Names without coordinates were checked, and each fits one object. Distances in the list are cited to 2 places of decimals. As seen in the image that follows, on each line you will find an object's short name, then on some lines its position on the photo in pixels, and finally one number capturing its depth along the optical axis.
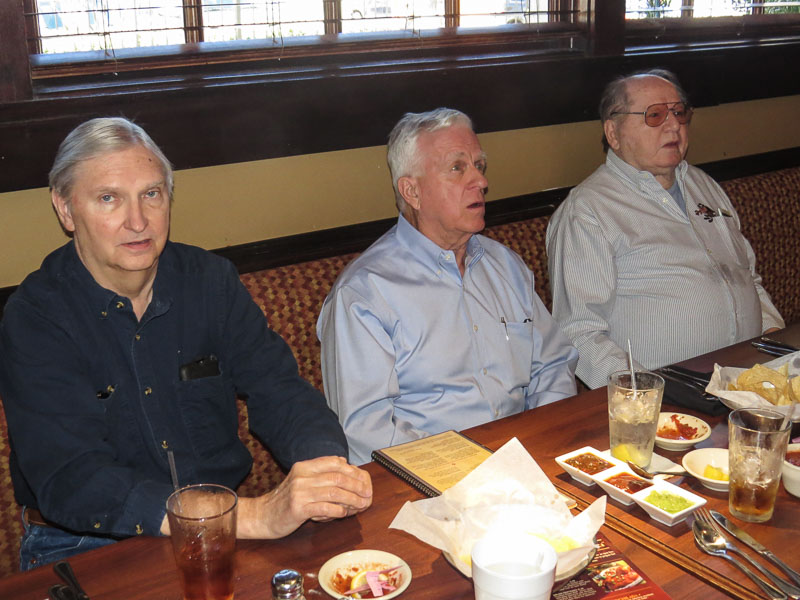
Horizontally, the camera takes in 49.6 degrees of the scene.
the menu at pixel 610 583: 1.24
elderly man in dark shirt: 1.62
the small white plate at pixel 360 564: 1.27
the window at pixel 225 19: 2.30
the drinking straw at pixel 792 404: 1.49
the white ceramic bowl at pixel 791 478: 1.51
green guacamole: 1.44
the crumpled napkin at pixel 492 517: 1.28
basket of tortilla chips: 1.79
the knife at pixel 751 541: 1.28
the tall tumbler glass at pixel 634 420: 1.62
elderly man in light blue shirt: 2.19
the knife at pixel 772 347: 2.21
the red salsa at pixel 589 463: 1.58
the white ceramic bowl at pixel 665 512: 1.42
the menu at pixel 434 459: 1.55
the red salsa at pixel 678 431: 1.74
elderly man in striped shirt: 2.76
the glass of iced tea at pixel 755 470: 1.43
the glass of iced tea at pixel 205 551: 1.20
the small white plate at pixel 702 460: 1.58
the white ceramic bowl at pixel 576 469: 1.56
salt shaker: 1.20
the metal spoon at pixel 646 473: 1.58
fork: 1.24
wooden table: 1.26
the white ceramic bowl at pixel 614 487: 1.49
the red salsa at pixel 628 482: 1.51
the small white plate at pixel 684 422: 1.70
